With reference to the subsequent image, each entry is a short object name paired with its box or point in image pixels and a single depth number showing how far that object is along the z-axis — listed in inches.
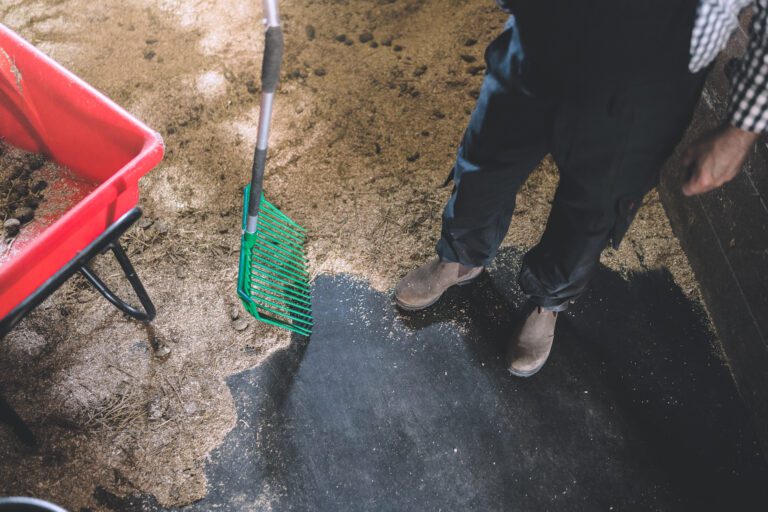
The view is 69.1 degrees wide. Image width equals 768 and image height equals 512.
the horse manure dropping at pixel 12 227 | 71.7
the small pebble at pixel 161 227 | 89.0
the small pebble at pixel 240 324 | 80.0
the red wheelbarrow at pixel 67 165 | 50.8
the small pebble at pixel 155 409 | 73.0
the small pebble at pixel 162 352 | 77.7
